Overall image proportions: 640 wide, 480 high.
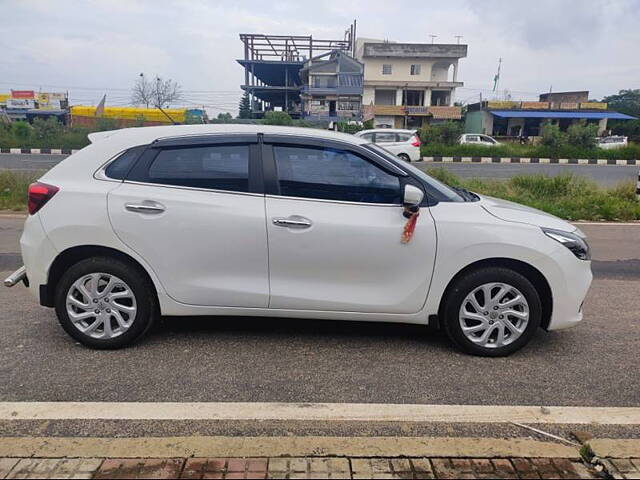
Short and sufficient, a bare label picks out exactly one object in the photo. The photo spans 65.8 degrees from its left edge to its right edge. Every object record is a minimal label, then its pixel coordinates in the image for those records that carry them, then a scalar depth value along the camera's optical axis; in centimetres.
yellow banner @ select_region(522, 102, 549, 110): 5050
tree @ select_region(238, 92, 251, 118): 5834
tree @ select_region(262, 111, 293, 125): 2864
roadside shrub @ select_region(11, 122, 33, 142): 2911
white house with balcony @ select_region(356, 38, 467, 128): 5166
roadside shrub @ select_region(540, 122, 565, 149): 2988
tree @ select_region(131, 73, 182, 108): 5856
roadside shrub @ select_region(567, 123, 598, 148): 2997
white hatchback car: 353
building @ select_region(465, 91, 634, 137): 4928
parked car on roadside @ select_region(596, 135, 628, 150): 3110
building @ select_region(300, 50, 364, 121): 4959
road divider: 2731
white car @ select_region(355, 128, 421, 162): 2200
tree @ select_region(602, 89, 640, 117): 6744
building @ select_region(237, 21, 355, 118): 5378
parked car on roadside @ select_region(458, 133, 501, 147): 3154
